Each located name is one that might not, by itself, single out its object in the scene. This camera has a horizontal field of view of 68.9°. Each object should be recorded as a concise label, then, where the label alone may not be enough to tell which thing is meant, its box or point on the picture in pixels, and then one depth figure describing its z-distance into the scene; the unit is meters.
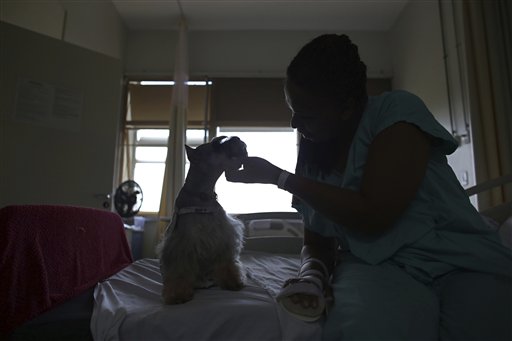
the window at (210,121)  4.21
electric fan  3.29
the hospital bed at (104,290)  0.84
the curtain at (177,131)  3.78
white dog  1.16
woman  0.69
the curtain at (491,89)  2.31
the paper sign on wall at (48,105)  2.51
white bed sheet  0.83
